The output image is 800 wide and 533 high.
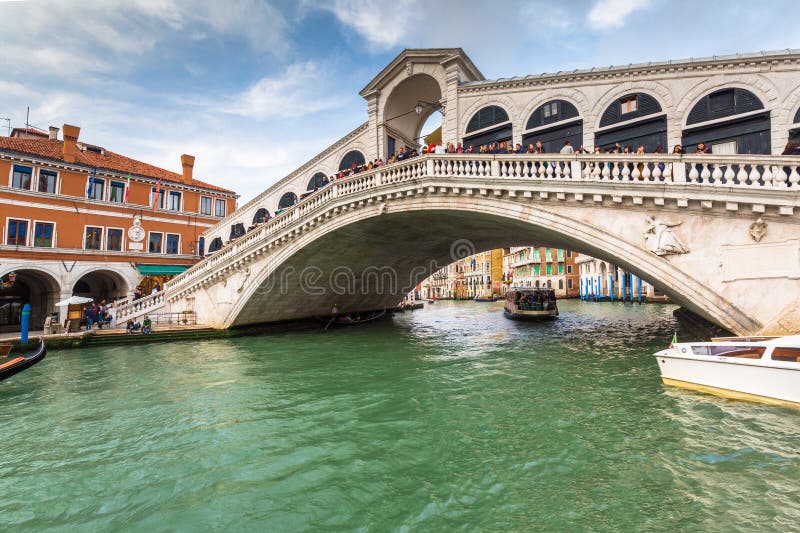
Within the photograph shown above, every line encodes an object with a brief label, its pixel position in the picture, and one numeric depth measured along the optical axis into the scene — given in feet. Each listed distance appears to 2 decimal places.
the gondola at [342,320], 68.23
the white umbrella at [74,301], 46.91
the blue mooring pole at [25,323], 41.86
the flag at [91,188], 65.57
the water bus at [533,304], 73.20
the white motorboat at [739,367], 19.33
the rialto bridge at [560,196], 25.59
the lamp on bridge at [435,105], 54.54
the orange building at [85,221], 59.16
